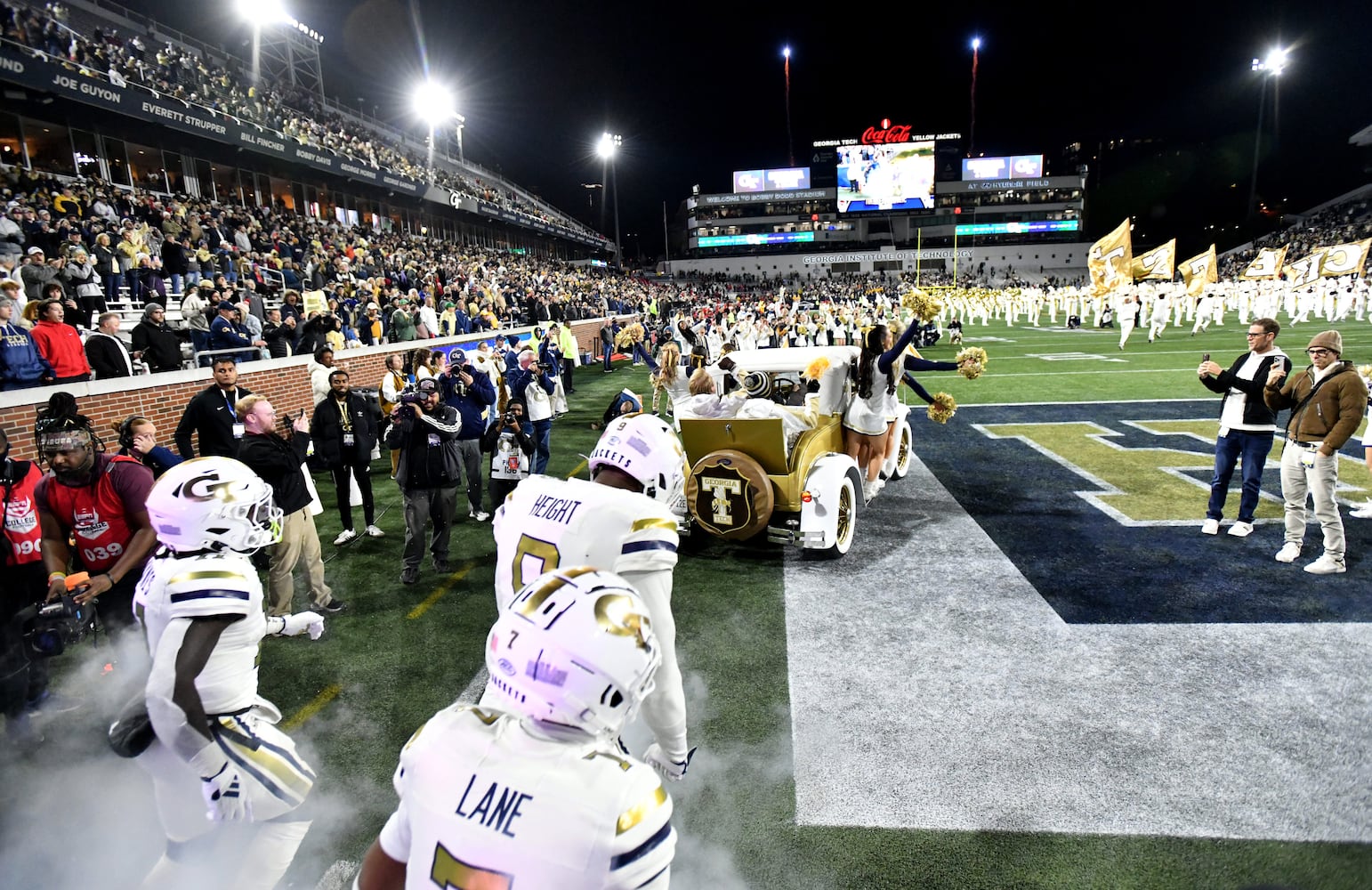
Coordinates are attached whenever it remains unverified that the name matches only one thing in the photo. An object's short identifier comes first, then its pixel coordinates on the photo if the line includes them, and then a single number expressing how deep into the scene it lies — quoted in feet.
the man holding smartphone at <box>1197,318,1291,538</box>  20.71
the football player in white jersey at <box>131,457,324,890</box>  7.77
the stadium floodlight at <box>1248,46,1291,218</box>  158.10
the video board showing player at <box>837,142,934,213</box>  229.45
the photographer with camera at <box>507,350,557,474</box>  28.94
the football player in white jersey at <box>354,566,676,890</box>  4.54
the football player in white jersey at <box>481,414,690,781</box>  8.84
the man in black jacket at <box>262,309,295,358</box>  38.88
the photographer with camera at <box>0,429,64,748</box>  13.10
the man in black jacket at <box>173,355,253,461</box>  21.03
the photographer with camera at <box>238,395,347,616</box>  17.30
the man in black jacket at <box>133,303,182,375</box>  30.32
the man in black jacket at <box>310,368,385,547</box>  23.13
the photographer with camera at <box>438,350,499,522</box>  23.80
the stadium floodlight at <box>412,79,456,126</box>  144.97
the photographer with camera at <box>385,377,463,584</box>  20.63
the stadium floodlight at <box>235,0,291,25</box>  111.65
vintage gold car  20.27
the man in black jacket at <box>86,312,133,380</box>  27.86
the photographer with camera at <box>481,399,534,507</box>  24.86
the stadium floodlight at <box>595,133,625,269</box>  188.65
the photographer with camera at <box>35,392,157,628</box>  13.21
